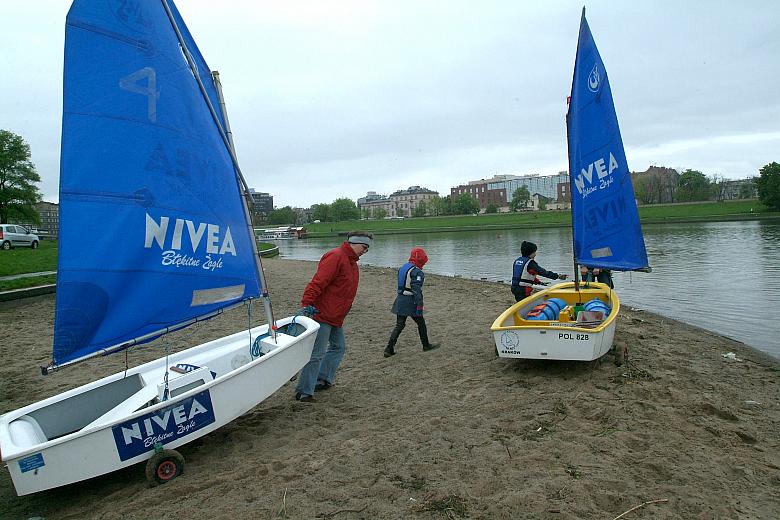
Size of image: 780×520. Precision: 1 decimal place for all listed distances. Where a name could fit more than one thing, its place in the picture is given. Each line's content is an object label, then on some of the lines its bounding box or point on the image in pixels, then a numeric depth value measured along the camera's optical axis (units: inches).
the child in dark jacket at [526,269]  303.4
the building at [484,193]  7066.9
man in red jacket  220.8
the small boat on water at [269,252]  1440.8
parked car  1087.0
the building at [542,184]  7347.4
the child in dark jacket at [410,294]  288.2
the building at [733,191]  3772.9
